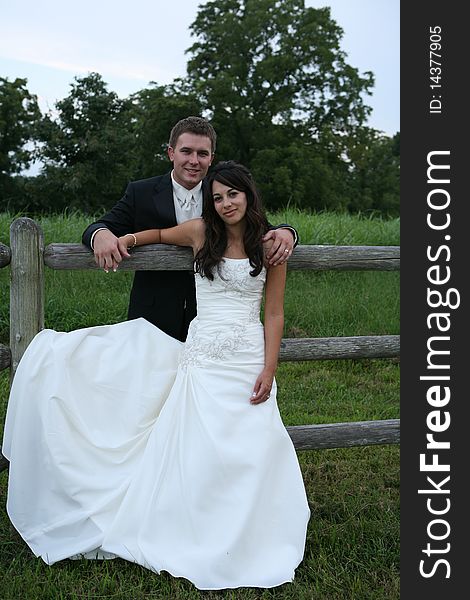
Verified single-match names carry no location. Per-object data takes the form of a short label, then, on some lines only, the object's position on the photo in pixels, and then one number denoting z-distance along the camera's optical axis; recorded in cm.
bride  339
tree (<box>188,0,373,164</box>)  3434
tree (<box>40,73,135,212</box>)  3309
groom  410
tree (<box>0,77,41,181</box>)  3459
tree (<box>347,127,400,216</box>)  3619
